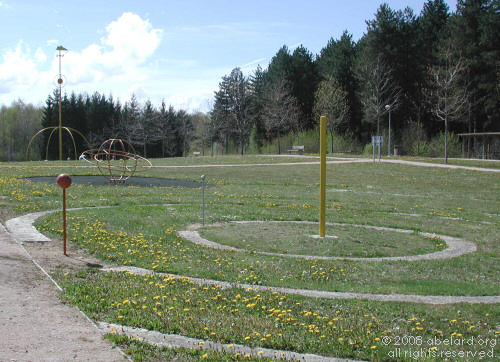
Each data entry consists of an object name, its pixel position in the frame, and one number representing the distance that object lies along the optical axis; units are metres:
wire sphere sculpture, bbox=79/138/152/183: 26.19
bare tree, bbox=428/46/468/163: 48.59
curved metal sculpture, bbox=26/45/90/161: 52.81
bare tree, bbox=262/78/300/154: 68.19
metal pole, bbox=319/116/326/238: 11.86
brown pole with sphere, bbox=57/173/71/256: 9.32
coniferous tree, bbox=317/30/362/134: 67.69
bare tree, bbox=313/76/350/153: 62.62
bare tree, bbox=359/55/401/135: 58.91
